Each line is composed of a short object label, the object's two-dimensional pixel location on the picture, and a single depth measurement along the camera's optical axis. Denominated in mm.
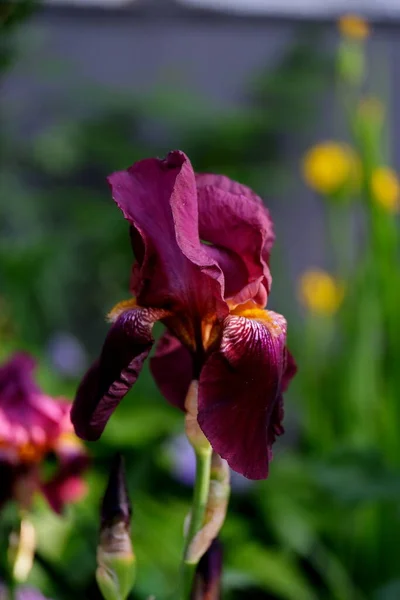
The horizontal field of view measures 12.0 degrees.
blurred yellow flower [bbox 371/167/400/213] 1604
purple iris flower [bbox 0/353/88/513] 819
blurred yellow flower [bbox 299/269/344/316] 1952
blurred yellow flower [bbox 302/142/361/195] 1860
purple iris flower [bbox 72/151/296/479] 674
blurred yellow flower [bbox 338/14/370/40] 1681
